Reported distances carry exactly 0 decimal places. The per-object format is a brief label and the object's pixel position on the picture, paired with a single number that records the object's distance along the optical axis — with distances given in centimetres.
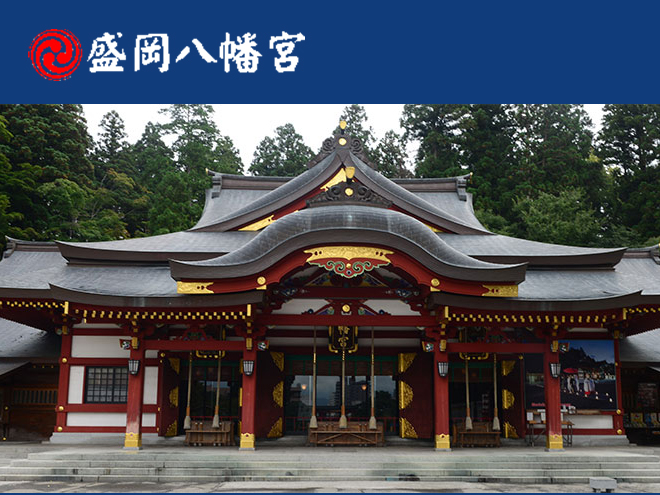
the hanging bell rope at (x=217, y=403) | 1564
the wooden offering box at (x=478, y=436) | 1570
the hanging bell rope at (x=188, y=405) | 1578
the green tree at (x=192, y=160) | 3956
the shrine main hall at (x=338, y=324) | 1372
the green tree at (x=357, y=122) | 5769
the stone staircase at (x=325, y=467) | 1239
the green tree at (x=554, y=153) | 4247
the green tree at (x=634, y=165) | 3678
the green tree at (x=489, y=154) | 4300
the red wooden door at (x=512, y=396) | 1661
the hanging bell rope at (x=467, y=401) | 1561
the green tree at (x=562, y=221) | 3591
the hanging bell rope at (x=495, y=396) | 1565
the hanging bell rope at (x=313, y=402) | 1528
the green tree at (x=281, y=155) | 5322
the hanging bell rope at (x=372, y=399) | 1548
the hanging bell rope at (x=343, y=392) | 1535
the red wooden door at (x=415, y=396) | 1667
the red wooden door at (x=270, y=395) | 1661
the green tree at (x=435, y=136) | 4662
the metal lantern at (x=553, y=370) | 1437
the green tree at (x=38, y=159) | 3369
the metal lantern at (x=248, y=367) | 1427
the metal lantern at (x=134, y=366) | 1428
